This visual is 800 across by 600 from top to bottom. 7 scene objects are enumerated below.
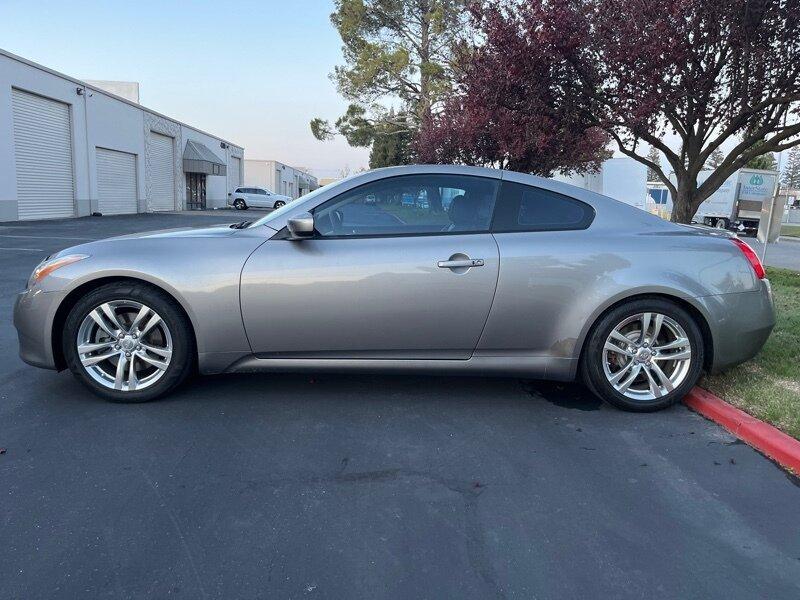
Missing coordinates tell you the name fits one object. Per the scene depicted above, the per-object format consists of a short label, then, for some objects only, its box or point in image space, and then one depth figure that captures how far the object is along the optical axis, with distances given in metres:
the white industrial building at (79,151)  21.50
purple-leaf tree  7.37
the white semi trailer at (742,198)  27.91
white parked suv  47.88
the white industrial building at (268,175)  70.81
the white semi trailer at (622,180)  27.55
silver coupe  3.74
